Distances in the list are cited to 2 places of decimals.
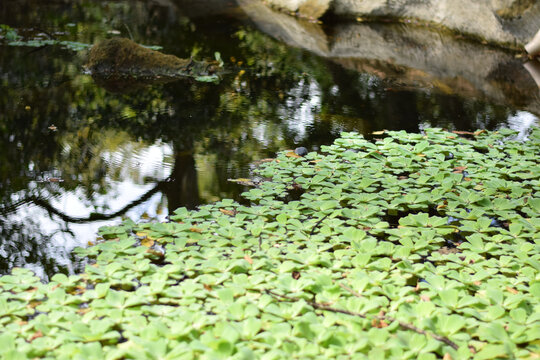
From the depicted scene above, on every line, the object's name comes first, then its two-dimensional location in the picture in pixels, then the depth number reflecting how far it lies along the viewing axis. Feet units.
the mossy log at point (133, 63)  22.65
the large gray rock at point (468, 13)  27.61
